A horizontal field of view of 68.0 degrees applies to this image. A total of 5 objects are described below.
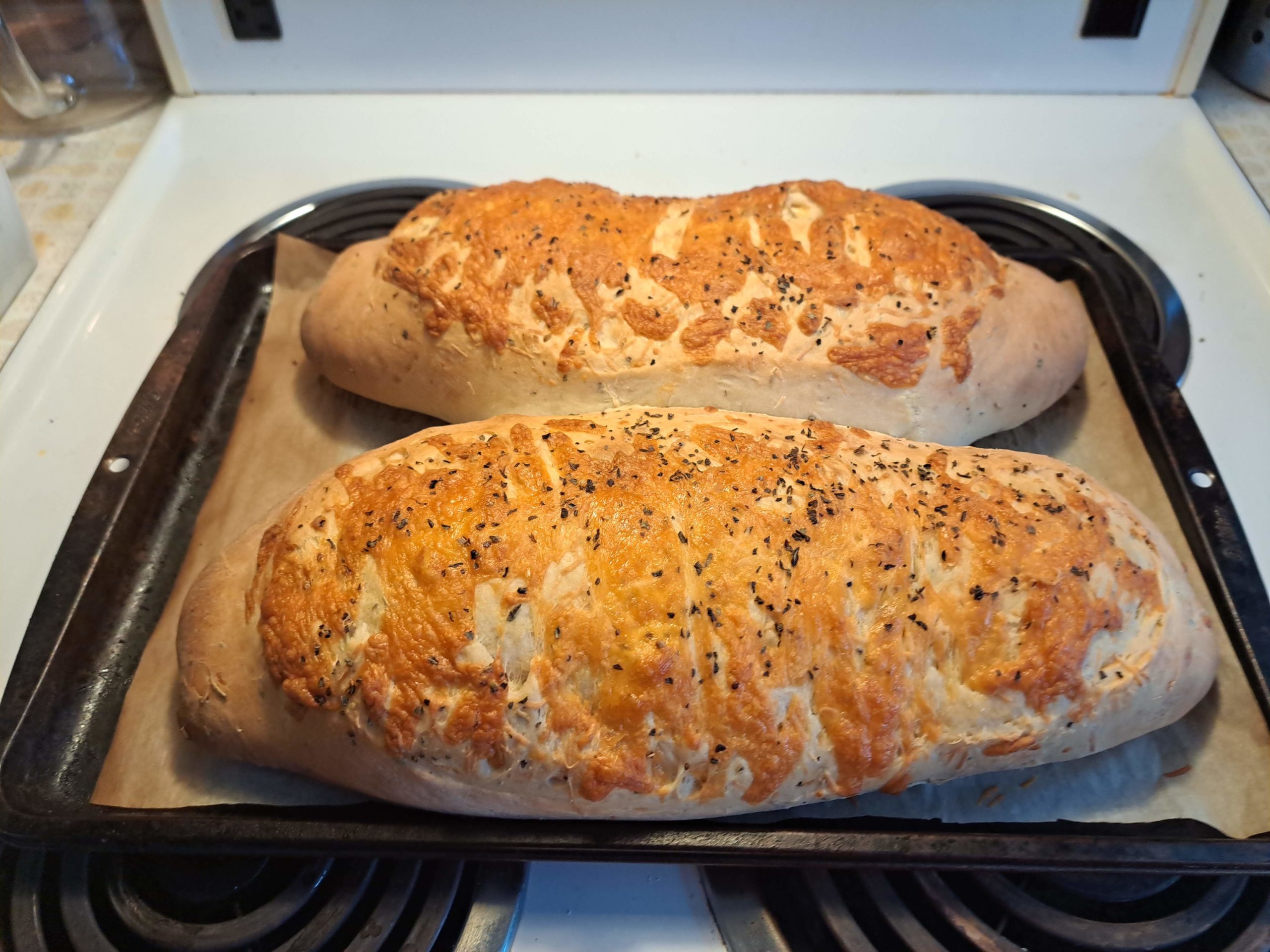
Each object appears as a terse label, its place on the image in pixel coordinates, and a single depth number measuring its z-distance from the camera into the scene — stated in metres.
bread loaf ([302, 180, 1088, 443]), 0.45
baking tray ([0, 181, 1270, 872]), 0.34
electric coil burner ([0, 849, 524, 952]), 0.35
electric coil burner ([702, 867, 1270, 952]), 0.35
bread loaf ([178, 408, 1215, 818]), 0.35
